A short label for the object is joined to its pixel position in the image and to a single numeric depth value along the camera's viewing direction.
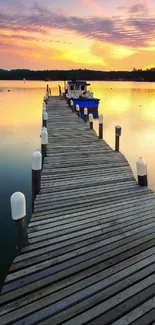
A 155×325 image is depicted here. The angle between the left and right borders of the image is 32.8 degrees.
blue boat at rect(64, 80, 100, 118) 32.56
